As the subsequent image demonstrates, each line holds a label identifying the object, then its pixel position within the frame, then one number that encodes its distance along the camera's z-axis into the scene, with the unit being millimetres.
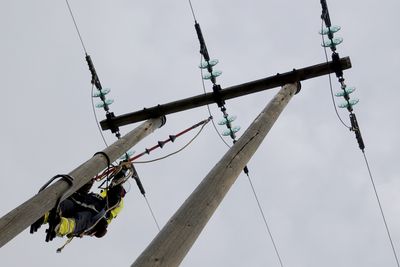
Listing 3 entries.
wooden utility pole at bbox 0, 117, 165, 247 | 9331
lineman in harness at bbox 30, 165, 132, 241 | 11765
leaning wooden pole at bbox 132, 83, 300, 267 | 6033
